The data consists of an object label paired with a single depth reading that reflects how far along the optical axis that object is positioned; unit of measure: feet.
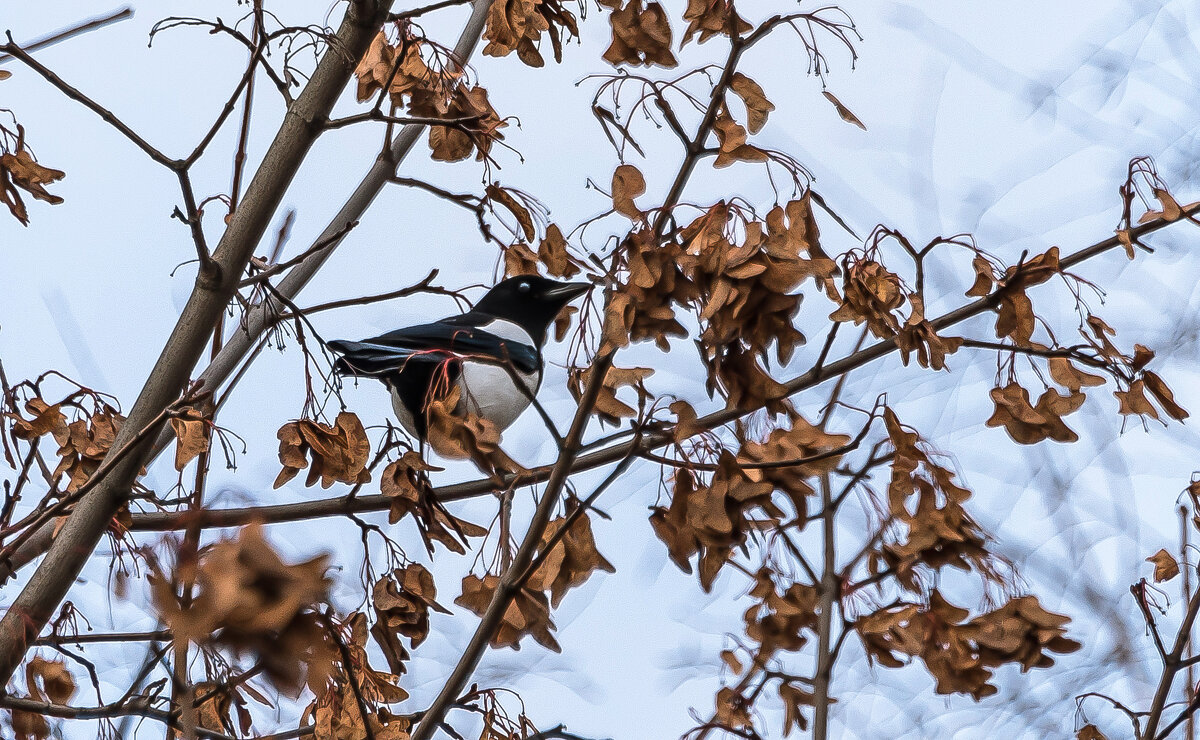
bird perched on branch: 19.11
